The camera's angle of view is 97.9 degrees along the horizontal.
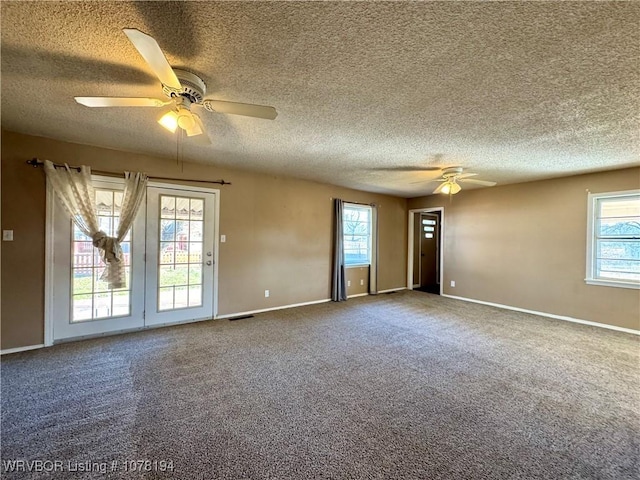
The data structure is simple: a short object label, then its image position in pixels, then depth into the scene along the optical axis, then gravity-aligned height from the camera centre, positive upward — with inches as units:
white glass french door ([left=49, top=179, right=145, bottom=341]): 131.6 -21.9
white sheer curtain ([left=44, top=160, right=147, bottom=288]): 128.5 +14.1
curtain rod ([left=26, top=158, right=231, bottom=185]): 124.9 +32.3
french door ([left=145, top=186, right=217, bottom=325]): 154.3 -10.2
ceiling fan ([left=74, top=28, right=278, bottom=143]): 67.3 +36.4
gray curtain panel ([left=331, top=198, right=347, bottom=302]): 229.6 -17.6
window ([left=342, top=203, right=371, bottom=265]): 248.1 +5.8
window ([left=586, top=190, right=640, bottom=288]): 160.7 +2.8
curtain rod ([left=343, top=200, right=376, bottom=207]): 241.9 +33.1
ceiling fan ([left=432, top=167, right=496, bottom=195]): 167.5 +39.1
